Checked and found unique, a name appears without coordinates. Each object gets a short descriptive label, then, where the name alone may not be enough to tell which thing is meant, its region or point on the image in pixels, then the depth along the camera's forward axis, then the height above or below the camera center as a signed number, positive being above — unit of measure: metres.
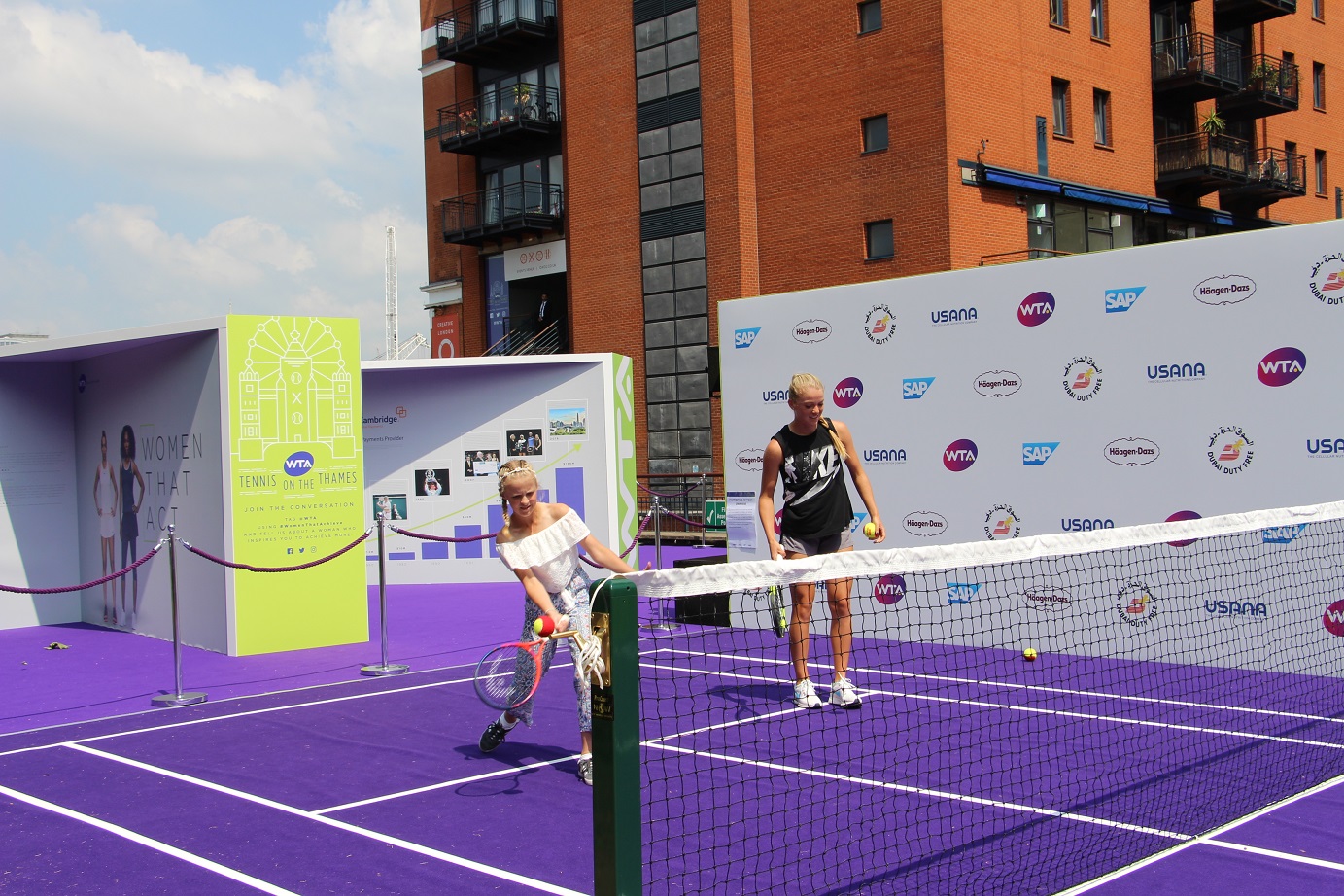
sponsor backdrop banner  8.68 +0.59
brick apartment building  26.61 +7.85
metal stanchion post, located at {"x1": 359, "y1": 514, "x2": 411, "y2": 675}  10.51 -1.66
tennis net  5.14 -1.66
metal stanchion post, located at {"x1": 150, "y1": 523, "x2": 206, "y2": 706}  9.42 -1.67
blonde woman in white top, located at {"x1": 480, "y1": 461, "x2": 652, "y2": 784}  6.52 -0.45
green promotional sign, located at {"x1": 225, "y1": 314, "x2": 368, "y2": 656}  11.54 +0.03
